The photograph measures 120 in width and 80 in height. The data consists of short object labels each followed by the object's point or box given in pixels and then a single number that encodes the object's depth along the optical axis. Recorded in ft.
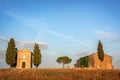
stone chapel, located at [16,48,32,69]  179.60
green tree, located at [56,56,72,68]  242.58
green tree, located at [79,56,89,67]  230.89
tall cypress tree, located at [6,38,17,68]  160.76
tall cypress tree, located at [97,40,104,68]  193.06
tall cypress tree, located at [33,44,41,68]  169.94
